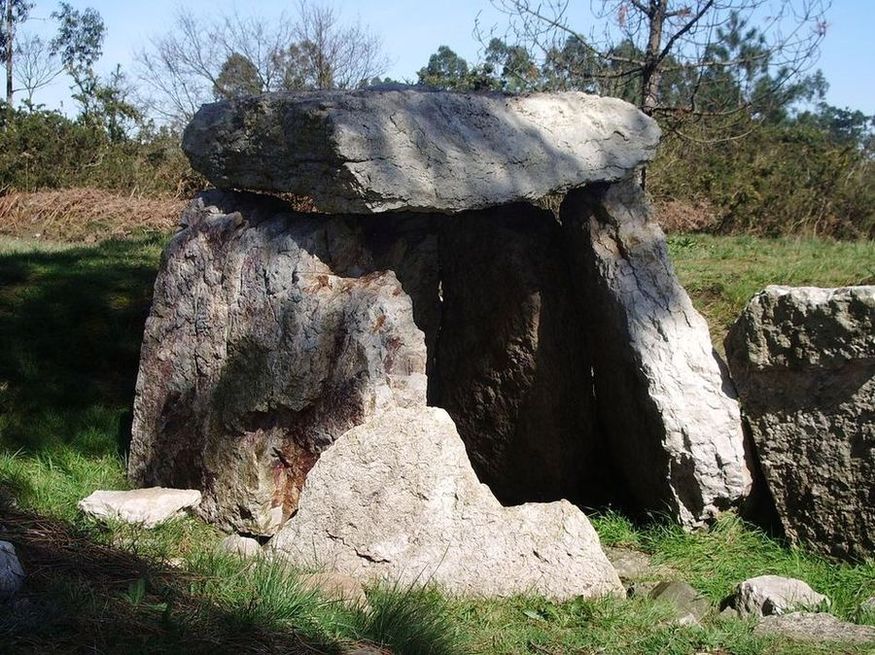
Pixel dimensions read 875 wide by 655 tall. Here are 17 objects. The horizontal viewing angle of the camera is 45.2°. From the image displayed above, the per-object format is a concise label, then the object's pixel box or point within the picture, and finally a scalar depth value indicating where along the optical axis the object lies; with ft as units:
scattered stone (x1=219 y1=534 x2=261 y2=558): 14.92
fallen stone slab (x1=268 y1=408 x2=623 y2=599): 14.64
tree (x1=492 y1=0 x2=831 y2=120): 28.02
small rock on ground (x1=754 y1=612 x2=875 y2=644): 13.24
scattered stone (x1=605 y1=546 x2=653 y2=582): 16.42
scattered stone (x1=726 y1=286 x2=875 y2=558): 15.72
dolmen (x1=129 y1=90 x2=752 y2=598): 14.92
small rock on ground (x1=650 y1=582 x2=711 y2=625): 14.55
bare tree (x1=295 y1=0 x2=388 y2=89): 70.33
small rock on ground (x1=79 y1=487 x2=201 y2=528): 15.56
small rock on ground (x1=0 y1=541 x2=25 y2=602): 11.03
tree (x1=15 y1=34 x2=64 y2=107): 85.20
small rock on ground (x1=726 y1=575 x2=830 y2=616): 14.34
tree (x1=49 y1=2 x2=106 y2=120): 89.97
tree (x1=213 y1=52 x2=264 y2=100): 74.69
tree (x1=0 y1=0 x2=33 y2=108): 83.05
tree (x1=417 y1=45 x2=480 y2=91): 54.25
